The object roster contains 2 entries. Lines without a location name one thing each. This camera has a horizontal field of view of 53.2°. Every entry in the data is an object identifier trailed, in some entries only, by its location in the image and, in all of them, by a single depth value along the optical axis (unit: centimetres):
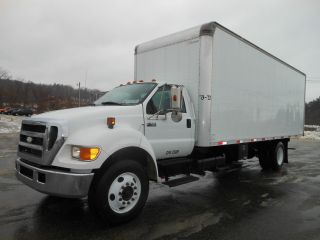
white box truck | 448
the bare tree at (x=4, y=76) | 10438
